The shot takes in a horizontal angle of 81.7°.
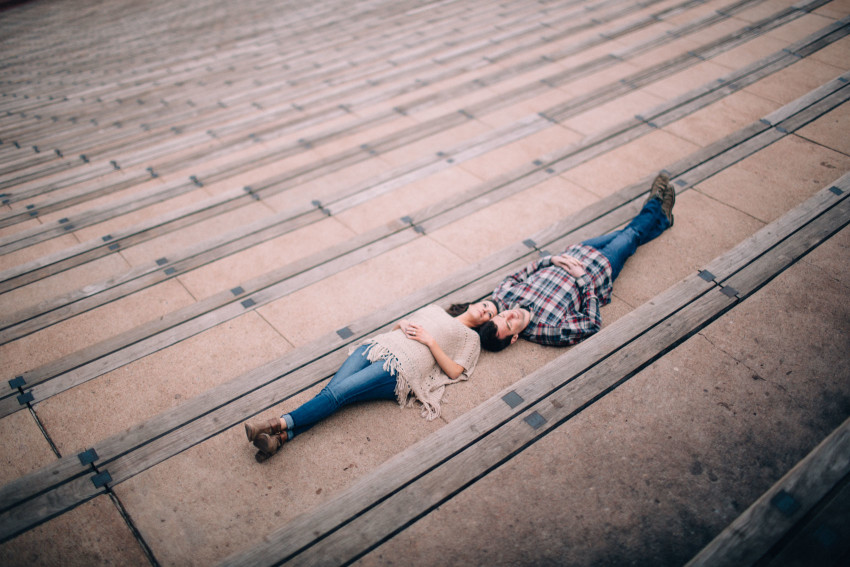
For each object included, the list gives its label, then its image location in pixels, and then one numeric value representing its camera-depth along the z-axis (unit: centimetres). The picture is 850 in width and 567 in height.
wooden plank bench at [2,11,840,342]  535
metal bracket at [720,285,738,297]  361
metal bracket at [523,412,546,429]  296
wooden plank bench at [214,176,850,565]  256
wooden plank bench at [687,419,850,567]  225
